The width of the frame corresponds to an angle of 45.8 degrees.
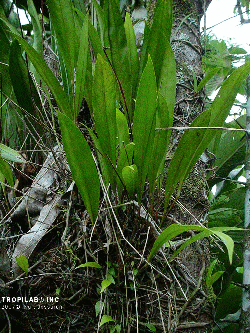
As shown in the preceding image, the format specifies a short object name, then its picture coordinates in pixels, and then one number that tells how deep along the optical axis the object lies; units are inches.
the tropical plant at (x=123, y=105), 22.7
